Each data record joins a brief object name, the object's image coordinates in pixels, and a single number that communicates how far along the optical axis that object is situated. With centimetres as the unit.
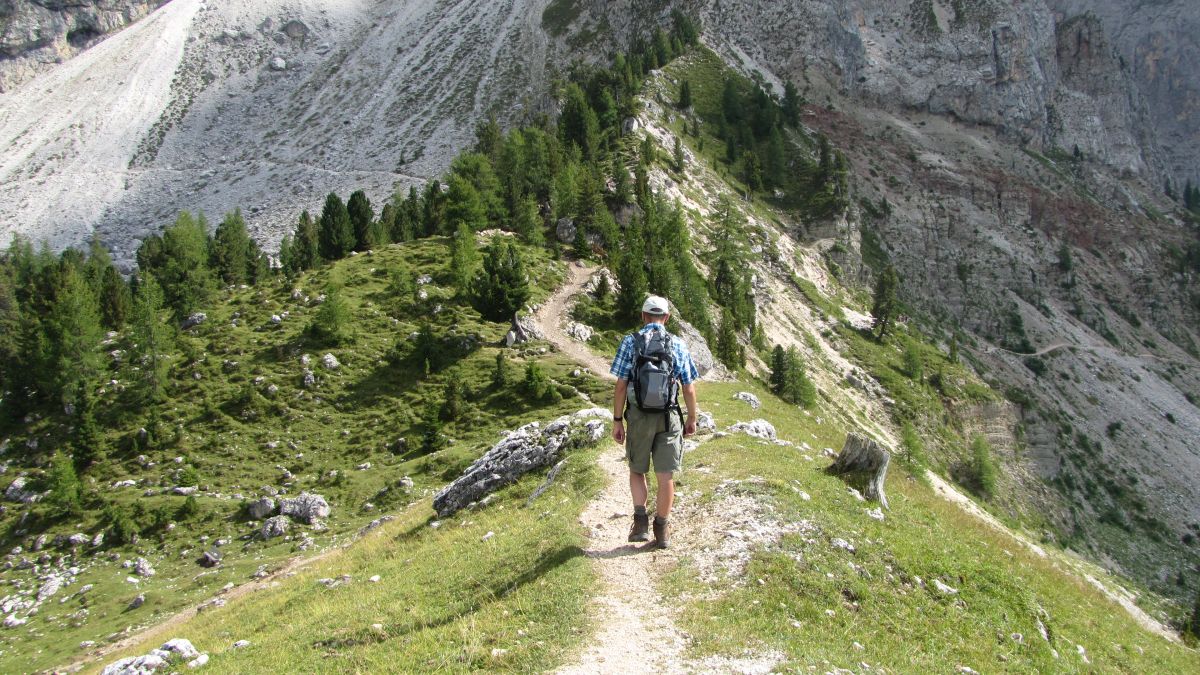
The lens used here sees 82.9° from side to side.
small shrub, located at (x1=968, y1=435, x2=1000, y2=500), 7488
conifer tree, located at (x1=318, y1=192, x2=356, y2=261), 6378
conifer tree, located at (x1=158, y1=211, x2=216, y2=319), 5331
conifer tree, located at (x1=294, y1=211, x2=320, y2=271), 6895
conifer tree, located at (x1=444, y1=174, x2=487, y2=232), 5984
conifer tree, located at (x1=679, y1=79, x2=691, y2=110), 11306
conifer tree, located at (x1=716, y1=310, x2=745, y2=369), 5453
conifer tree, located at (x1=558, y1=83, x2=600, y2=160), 8588
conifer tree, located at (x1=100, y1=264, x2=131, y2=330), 5034
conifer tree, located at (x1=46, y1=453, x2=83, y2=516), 3153
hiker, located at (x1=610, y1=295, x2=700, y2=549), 1131
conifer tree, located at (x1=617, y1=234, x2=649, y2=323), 4656
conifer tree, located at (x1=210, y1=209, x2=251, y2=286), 7050
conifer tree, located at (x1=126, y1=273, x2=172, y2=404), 3772
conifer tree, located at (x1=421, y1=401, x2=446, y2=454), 3369
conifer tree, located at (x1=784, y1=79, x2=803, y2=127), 12838
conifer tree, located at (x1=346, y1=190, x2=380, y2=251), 6438
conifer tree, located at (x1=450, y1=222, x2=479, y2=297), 4681
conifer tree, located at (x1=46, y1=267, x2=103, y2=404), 3794
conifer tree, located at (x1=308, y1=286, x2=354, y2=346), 4094
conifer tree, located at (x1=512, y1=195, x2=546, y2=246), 5878
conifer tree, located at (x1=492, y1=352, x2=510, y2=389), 3641
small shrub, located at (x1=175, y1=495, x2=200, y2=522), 3095
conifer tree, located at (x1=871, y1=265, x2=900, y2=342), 9019
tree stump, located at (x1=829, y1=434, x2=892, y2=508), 1572
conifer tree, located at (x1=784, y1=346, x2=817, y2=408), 5608
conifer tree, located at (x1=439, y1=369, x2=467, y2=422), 3541
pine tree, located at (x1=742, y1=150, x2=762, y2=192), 10744
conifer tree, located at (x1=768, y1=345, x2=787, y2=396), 5791
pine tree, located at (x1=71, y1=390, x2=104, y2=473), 3488
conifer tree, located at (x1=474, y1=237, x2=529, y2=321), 4359
